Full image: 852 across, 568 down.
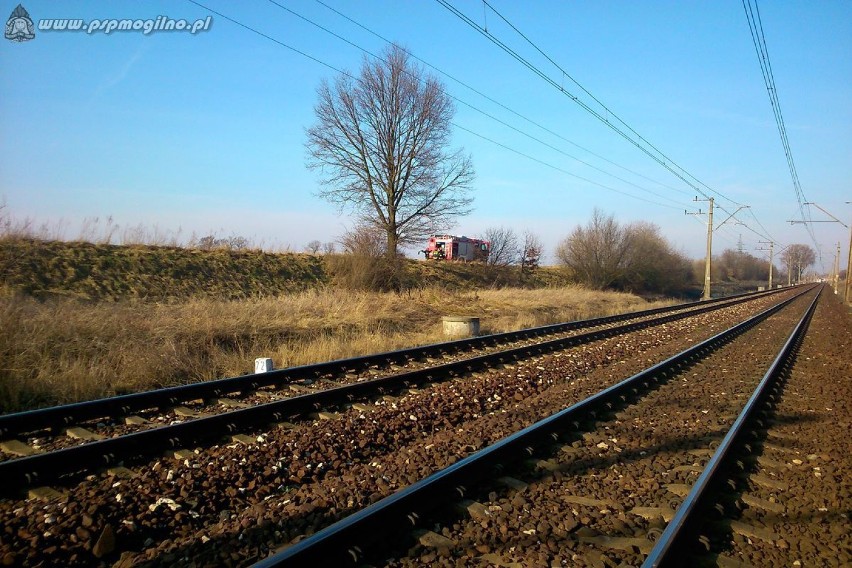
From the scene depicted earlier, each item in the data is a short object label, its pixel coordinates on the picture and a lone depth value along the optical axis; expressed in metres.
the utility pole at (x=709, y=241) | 46.22
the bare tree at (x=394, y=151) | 33.56
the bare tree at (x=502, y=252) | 48.06
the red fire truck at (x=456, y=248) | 46.62
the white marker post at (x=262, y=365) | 9.37
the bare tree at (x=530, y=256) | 49.17
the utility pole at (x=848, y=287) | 40.34
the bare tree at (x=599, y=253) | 48.03
